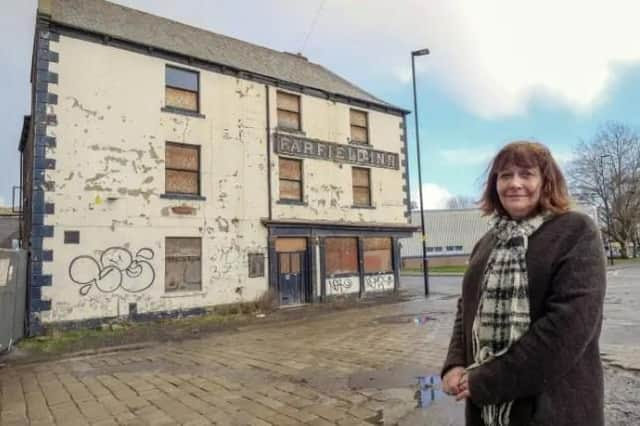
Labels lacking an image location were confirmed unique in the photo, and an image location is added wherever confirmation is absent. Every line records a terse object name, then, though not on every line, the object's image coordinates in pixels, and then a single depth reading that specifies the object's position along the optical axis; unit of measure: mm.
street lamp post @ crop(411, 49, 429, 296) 18586
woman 1693
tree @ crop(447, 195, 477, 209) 95912
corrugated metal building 49375
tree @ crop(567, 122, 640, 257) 45938
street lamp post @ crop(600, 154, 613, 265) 46844
